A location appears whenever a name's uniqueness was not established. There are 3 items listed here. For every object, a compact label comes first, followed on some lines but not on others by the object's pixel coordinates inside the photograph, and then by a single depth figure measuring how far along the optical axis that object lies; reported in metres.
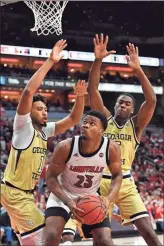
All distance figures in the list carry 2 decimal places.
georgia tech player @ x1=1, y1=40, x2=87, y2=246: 6.46
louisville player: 6.46
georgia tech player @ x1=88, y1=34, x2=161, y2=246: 7.62
